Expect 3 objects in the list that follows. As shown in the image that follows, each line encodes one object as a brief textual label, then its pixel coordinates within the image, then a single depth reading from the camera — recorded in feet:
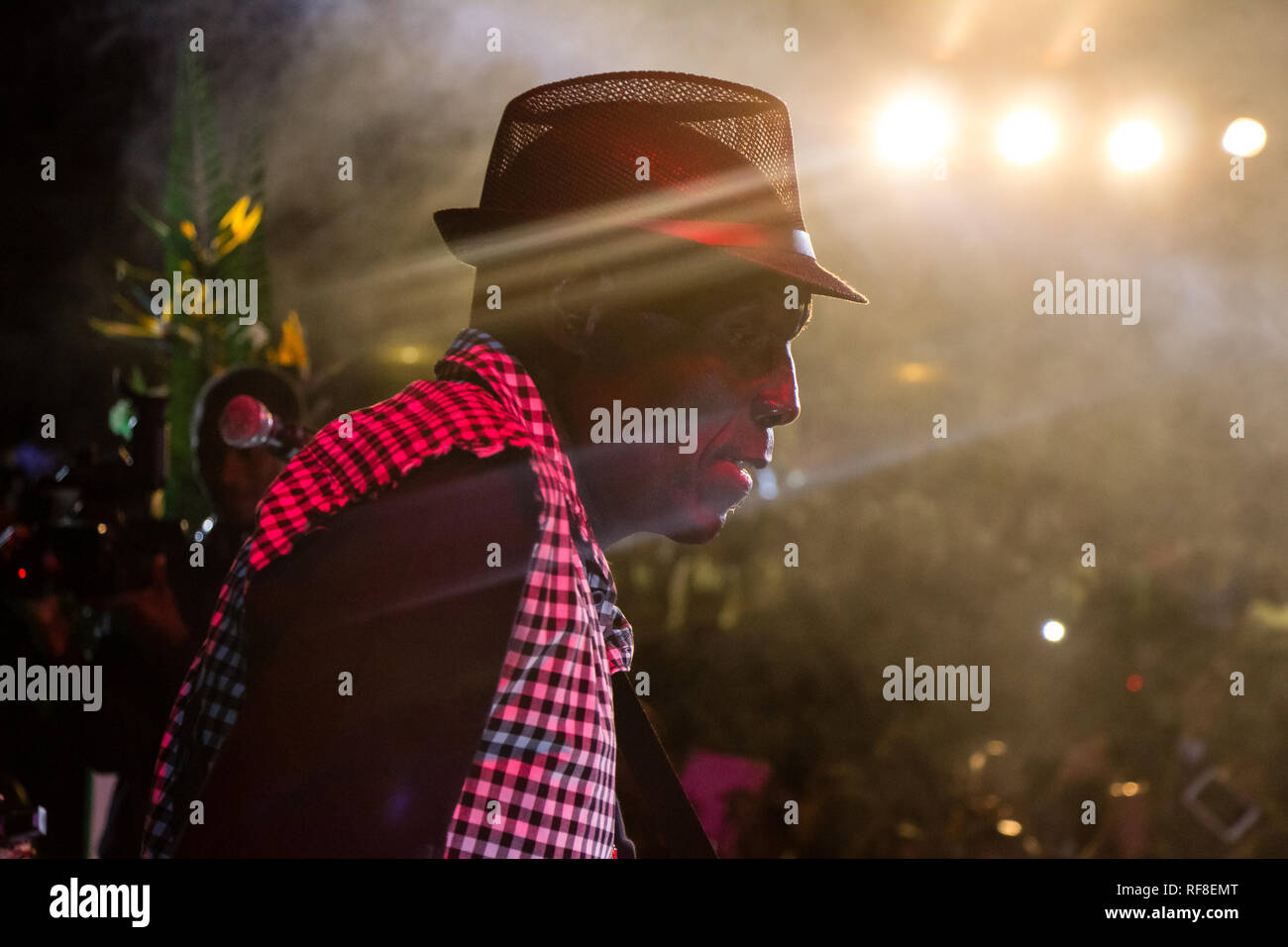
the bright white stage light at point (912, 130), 18.98
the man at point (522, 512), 3.35
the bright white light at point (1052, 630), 19.16
